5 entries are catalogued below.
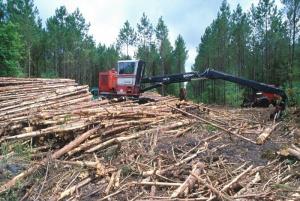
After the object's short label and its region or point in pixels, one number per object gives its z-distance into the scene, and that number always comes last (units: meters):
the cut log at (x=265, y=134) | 9.15
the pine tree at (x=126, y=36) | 65.00
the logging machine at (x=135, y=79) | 15.84
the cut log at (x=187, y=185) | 5.96
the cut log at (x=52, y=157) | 6.60
